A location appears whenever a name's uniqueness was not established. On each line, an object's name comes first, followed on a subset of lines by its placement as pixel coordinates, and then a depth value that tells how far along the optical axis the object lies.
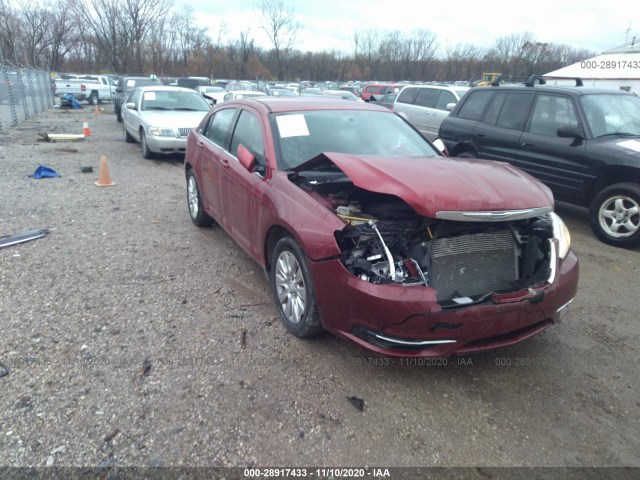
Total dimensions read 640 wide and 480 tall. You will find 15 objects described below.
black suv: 5.58
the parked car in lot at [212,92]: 19.41
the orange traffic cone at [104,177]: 8.21
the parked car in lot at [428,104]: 11.13
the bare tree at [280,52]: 60.28
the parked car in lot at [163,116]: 10.23
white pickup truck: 30.45
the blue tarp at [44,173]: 8.68
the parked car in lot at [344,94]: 19.83
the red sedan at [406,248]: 2.77
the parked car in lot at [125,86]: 19.16
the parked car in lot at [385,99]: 23.48
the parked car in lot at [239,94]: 17.08
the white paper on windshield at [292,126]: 4.04
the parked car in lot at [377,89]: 28.09
